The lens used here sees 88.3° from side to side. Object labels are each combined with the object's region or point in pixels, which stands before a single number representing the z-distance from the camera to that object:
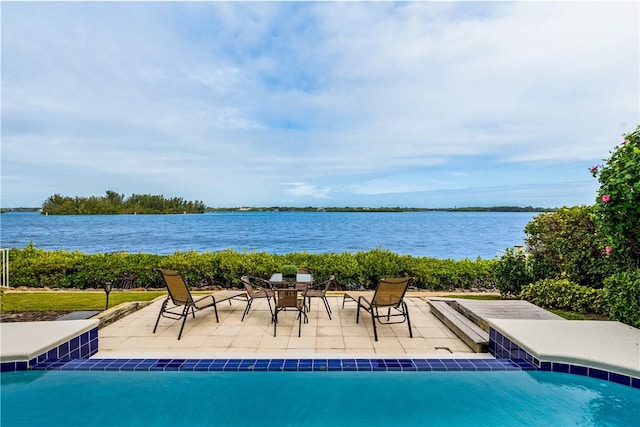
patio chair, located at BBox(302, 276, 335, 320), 5.03
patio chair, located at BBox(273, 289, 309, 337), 4.48
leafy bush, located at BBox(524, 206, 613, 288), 5.34
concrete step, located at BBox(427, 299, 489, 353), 3.76
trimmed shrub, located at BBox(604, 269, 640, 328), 3.81
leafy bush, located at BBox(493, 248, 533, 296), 6.35
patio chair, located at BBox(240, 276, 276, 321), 4.91
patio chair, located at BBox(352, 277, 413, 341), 4.14
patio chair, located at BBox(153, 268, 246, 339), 4.25
